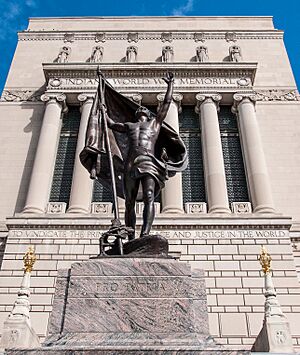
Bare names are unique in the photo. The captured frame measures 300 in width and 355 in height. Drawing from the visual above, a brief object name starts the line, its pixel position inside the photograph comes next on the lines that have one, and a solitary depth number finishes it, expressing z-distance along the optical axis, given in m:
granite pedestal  5.55
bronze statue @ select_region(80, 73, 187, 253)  7.51
